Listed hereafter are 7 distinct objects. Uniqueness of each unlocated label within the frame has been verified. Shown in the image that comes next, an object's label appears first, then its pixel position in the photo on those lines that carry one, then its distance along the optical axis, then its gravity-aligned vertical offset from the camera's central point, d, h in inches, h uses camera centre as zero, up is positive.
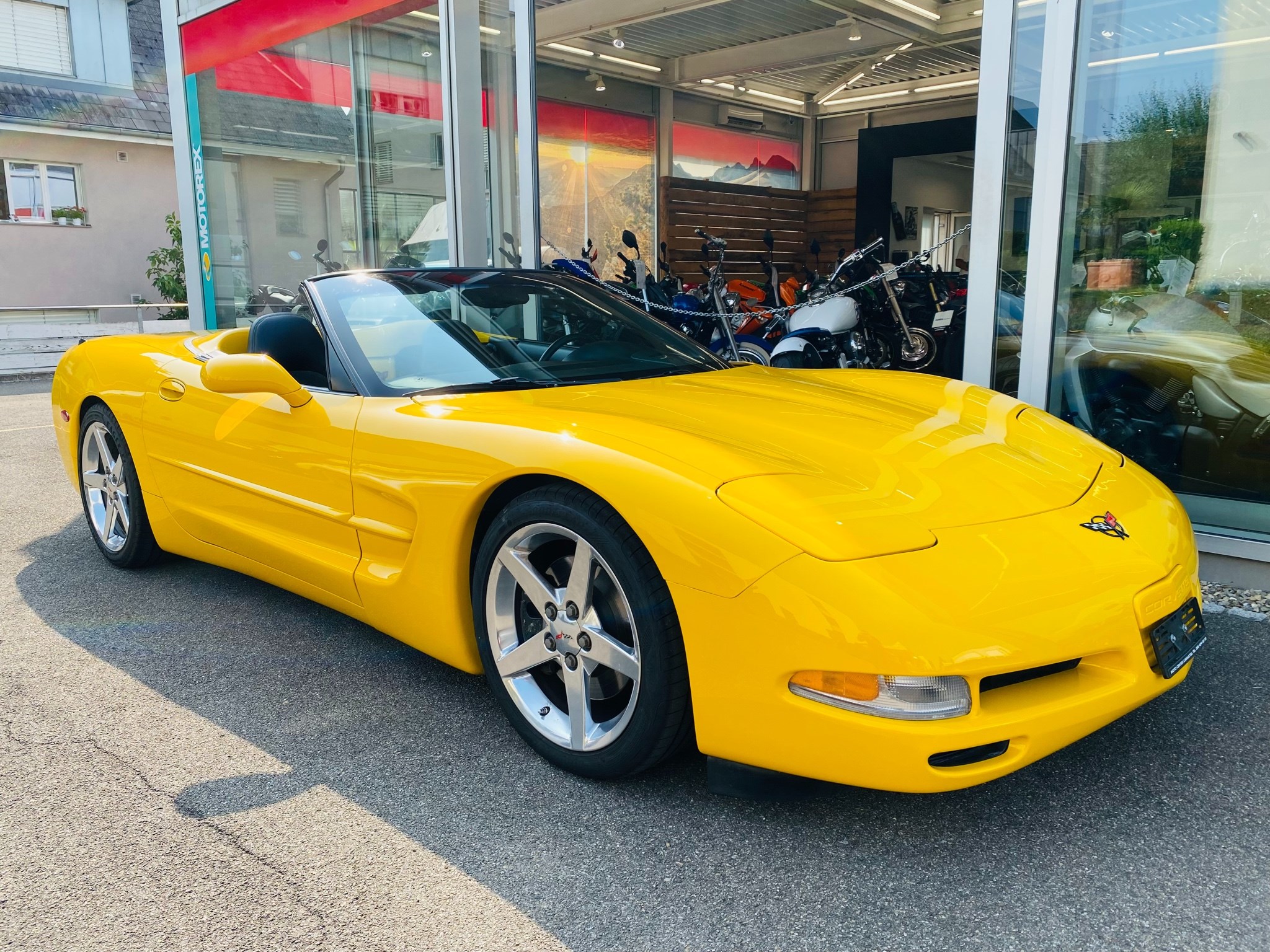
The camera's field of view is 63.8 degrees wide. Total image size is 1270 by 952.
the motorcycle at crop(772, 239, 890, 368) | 270.1 -17.4
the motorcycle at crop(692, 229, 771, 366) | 310.2 -15.5
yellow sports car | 71.6 -21.3
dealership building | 155.9 +31.0
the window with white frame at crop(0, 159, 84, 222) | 661.3 +52.0
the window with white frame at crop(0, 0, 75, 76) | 706.8 +162.5
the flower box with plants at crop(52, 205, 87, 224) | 680.4 +37.5
